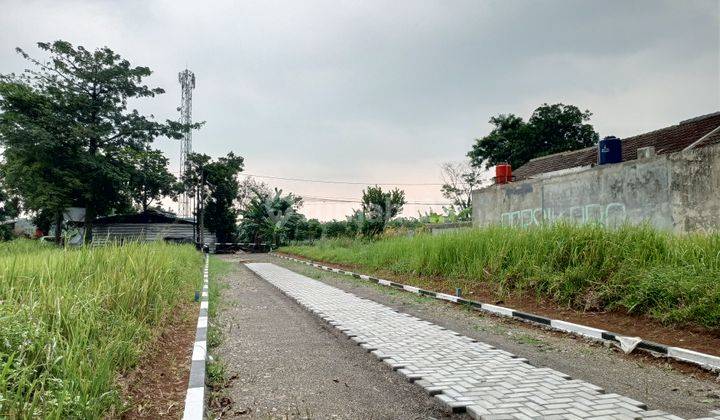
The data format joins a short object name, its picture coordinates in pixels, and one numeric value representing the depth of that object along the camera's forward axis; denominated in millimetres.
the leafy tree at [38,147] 28453
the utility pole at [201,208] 36462
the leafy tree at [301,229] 37184
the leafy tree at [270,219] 36406
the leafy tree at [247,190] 56719
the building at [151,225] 39531
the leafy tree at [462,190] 47088
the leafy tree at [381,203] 32469
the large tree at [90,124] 29453
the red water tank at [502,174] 16188
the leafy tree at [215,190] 42125
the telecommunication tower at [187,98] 39750
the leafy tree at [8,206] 42594
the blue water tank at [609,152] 12141
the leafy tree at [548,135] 37562
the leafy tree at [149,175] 33844
